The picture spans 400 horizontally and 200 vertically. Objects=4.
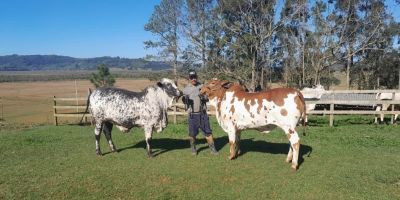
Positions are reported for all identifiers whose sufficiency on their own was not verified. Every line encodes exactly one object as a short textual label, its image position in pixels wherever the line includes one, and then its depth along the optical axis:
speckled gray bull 10.15
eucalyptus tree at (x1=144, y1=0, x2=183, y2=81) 33.69
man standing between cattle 10.30
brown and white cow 8.65
